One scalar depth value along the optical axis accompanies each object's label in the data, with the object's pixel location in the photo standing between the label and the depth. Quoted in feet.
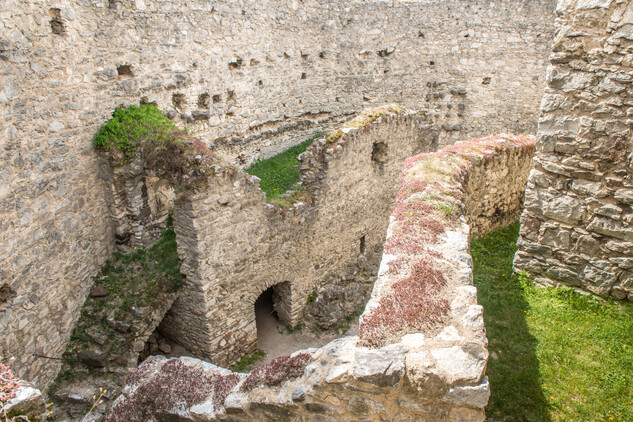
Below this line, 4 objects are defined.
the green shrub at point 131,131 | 29.12
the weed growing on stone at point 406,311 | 11.74
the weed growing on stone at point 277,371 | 12.60
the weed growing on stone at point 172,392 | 14.88
